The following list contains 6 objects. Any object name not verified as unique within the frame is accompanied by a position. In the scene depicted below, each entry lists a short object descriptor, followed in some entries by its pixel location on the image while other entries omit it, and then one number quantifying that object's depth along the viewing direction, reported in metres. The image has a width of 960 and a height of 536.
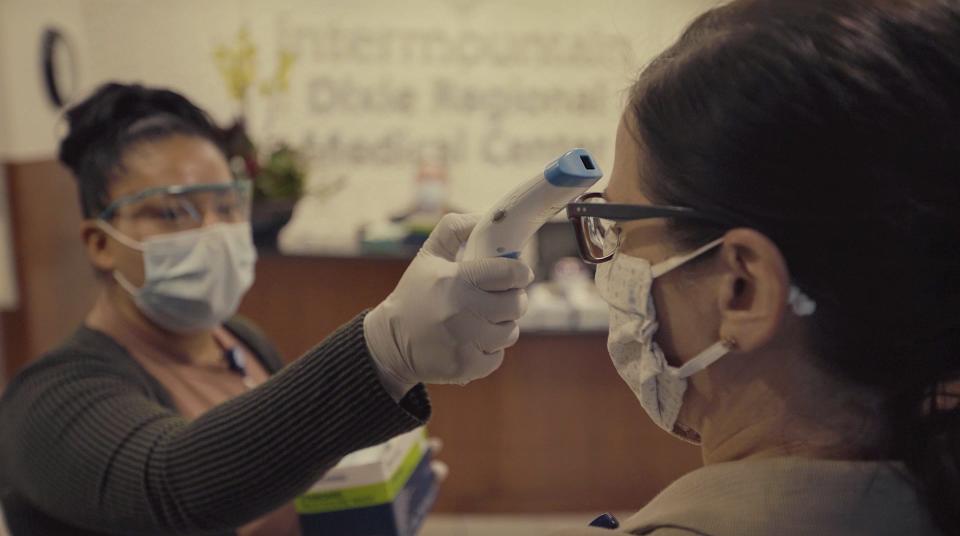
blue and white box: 1.19
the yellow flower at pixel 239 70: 3.08
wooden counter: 2.94
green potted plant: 2.89
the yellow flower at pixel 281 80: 3.15
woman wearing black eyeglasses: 0.62
